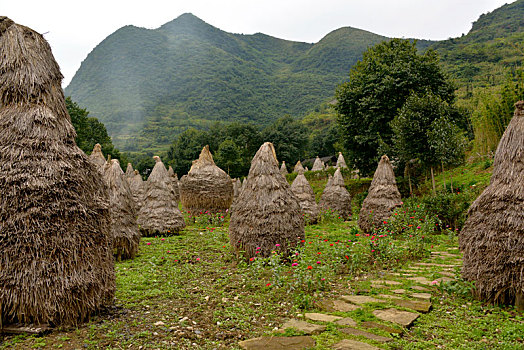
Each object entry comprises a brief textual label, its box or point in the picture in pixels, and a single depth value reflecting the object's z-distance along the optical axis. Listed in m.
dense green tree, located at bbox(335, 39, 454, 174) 19.66
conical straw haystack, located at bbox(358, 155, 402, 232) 11.86
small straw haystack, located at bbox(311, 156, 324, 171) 38.26
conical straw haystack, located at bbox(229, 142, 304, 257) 7.66
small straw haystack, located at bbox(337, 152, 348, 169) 34.11
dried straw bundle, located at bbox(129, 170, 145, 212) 19.63
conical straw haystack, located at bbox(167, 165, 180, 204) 30.22
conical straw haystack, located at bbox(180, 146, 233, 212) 16.80
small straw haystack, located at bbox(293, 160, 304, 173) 33.26
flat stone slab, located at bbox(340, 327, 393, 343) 4.14
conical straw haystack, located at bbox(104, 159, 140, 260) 8.47
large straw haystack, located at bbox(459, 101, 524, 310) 4.91
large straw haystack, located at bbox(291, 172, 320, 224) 15.70
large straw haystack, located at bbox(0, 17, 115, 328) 4.33
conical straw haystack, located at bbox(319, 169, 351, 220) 16.48
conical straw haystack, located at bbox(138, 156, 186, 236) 12.24
